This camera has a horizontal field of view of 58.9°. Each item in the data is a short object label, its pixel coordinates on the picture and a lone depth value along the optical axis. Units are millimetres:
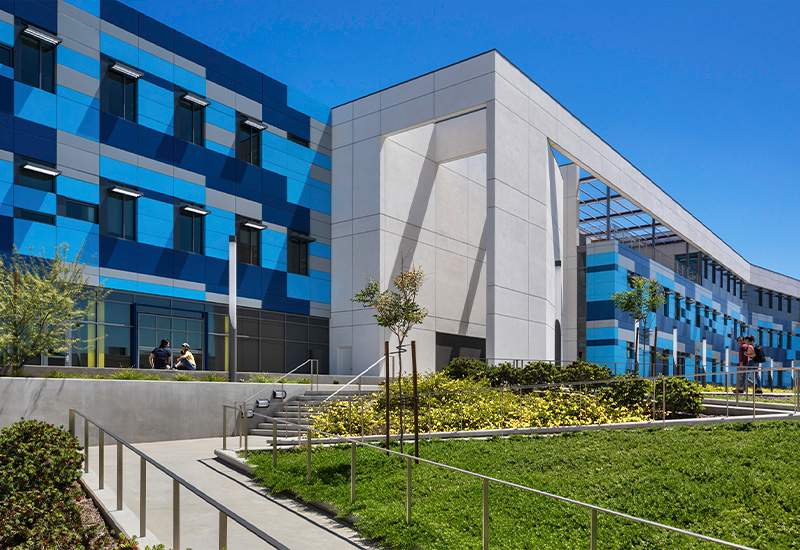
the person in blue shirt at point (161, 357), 22594
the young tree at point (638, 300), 31969
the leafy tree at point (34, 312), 17500
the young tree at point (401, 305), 14633
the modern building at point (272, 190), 23734
